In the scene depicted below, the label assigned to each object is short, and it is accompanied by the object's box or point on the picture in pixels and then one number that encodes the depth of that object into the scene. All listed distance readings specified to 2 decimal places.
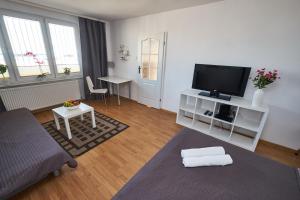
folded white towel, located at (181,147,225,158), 1.22
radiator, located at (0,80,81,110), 2.80
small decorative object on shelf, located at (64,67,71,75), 3.60
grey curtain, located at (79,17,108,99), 3.67
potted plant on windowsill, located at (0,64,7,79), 2.60
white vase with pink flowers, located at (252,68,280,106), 1.99
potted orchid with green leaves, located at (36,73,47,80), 3.21
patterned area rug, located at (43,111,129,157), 2.17
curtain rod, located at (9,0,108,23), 2.66
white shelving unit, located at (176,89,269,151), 2.18
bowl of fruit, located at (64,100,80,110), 2.34
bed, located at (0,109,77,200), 1.22
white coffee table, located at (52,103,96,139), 2.23
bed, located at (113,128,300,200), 0.91
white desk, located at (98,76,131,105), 3.84
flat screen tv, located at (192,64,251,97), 2.26
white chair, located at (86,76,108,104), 3.78
